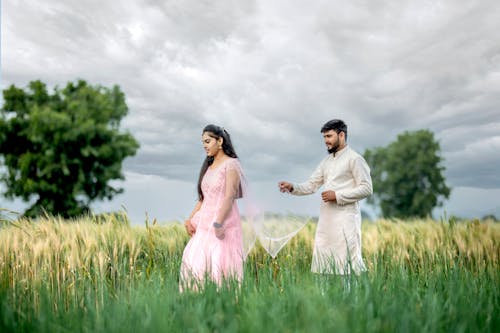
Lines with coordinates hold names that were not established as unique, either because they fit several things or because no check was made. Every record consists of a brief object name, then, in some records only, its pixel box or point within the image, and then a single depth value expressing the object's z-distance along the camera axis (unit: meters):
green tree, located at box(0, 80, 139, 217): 24.47
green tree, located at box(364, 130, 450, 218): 35.72
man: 4.71
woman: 4.41
